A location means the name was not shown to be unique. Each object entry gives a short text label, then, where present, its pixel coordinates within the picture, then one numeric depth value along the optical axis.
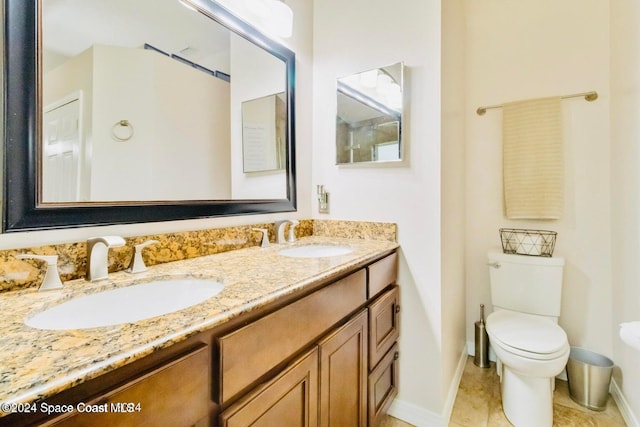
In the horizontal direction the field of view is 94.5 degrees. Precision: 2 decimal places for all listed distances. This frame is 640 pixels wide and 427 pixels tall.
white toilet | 1.35
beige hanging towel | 1.81
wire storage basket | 1.83
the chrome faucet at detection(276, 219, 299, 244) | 1.51
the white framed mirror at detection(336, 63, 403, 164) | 1.51
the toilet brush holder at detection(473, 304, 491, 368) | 1.98
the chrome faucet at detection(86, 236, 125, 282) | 0.83
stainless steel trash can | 1.57
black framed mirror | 0.75
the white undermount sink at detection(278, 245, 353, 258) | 1.43
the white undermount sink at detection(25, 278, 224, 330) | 0.67
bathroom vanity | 0.42
